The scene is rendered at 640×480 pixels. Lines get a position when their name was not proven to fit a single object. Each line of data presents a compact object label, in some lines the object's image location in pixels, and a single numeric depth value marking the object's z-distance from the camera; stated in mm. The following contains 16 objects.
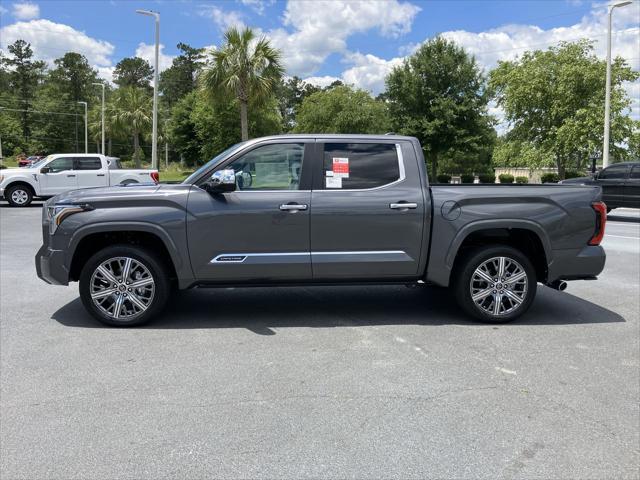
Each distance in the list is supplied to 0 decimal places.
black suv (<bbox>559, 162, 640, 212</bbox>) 16641
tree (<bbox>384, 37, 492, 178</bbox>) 35594
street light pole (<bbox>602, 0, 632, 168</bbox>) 22208
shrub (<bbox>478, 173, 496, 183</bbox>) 50091
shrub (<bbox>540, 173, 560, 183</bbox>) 37688
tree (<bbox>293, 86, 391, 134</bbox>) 42250
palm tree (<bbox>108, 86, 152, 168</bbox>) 58281
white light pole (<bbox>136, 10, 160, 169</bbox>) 26711
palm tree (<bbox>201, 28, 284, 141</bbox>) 27000
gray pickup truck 5355
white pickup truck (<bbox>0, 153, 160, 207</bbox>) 19469
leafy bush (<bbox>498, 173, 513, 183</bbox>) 47203
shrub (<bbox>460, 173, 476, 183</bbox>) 47300
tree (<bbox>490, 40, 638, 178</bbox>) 31781
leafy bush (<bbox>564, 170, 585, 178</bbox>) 37444
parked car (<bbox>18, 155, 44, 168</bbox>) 42872
